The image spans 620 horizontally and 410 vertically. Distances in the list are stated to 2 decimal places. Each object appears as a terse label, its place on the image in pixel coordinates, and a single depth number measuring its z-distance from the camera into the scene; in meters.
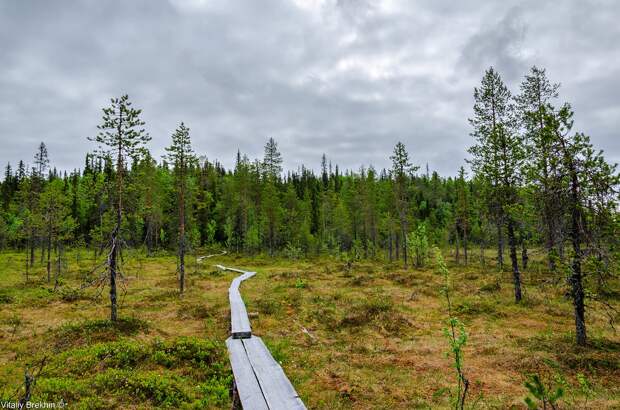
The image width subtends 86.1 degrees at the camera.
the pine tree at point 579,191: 11.88
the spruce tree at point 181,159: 25.64
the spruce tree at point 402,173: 40.12
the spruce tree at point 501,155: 20.55
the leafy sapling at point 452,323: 4.62
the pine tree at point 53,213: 30.34
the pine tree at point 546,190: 12.89
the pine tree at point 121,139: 16.55
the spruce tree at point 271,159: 61.69
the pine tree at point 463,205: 45.22
